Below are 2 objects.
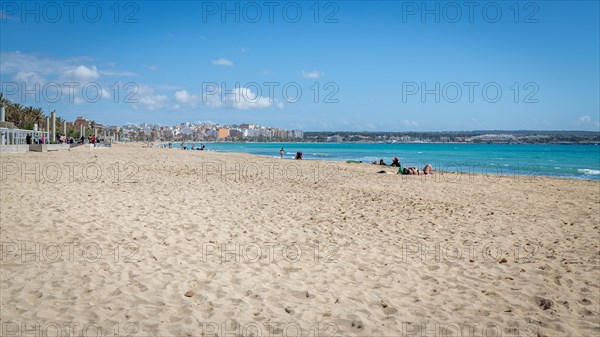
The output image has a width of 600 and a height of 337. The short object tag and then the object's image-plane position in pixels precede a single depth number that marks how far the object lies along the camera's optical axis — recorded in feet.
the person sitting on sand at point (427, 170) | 71.36
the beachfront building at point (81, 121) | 413.51
